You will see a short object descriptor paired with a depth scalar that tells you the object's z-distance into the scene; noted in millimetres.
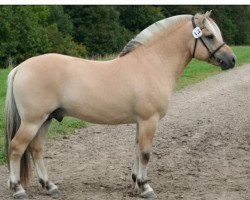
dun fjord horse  5168
